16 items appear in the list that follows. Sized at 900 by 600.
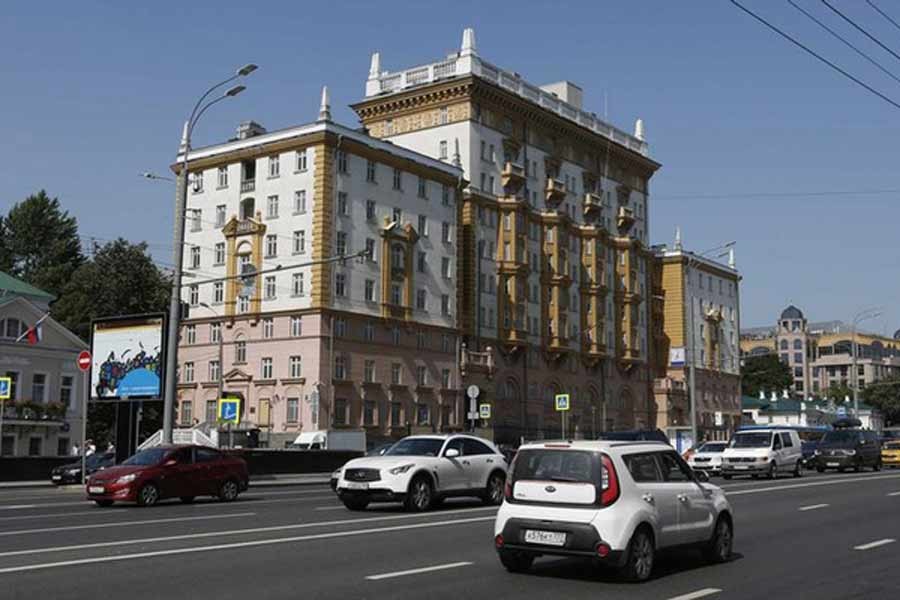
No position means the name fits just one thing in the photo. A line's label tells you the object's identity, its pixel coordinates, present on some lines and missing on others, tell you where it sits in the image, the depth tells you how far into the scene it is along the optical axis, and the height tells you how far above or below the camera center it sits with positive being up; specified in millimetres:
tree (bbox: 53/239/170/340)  72125 +9460
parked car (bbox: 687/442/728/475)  43125 -1281
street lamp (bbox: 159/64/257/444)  32531 +3272
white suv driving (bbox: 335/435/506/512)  20828 -990
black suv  44094 -992
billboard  33812 +2145
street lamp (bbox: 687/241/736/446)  62431 +1282
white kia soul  11047 -867
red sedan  23297 -1236
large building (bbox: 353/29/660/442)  73062 +14384
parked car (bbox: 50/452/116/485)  36938 -1597
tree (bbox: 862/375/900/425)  137750 +3862
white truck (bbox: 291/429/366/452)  53969 -818
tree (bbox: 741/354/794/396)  154500 +7423
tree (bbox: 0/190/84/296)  97562 +17251
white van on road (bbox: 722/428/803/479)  36219 -928
